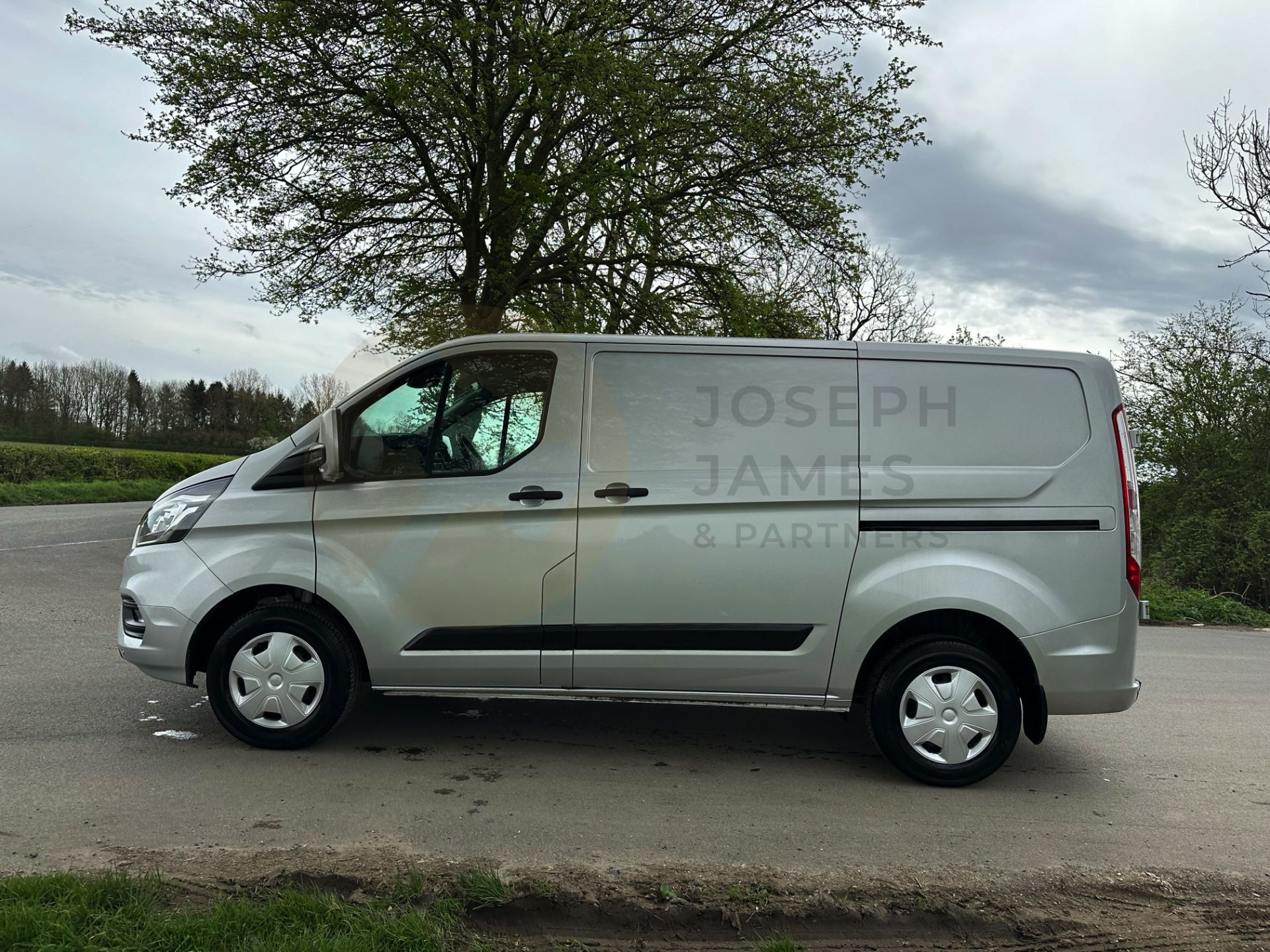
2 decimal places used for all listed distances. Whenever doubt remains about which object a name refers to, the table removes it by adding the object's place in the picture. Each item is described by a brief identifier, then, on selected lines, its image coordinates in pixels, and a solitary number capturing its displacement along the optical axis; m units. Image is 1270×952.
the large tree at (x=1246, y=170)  16.94
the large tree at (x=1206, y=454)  17.56
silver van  4.41
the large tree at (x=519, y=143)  12.30
